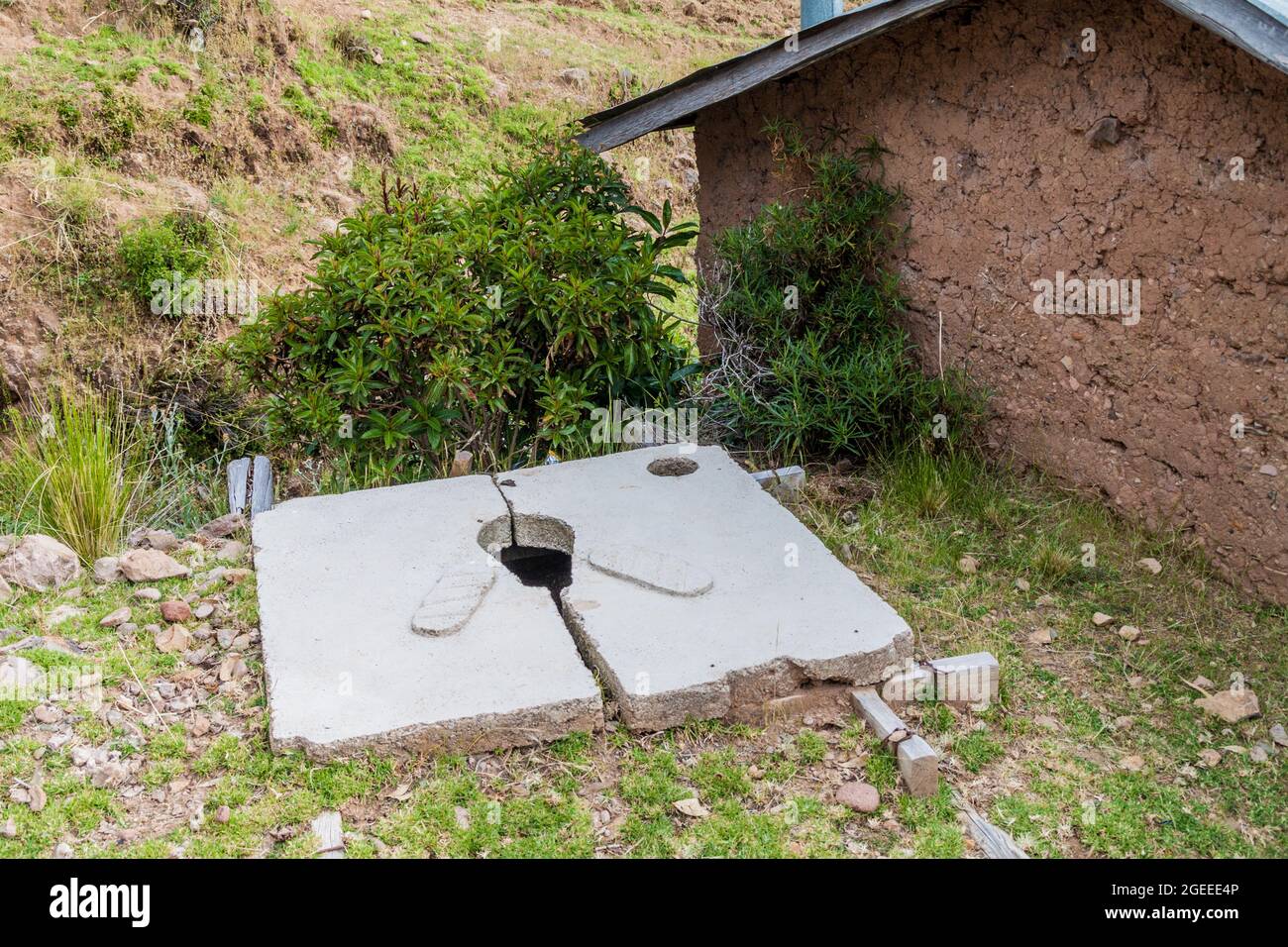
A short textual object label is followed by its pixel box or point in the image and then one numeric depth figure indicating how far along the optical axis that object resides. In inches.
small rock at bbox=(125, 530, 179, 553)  177.2
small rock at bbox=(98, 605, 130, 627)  152.1
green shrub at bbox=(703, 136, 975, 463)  198.4
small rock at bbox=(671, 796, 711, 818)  119.1
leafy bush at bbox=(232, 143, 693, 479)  195.9
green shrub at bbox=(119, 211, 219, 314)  299.4
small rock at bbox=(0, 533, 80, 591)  161.6
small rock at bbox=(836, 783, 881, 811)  120.0
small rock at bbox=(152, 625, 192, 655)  146.9
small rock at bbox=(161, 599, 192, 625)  152.7
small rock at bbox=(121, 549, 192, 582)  163.2
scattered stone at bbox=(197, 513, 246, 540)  182.1
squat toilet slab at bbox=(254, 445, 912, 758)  126.5
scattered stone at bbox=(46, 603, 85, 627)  152.5
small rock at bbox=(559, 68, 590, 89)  461.1
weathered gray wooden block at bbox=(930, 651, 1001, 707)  137.0
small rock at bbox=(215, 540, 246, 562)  171.6
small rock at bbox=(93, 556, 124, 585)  164.1
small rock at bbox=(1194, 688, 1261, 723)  134.4
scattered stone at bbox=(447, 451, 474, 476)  201.2
